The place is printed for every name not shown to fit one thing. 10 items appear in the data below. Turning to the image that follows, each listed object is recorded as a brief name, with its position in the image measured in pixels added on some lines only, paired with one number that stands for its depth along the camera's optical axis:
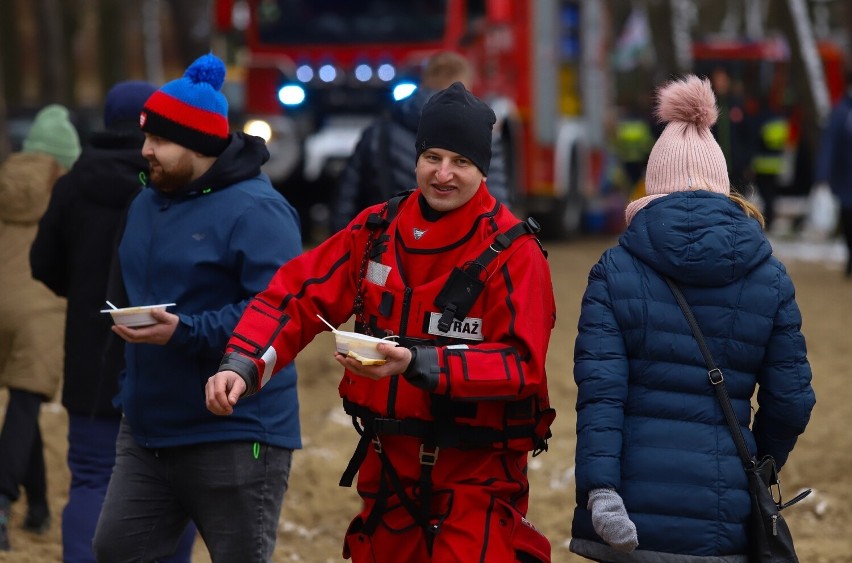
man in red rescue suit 7.41
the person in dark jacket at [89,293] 10.29
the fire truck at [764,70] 61.87
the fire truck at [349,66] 29.78
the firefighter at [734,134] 33.22
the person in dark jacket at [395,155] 12.80
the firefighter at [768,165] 40.41
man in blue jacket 8.77
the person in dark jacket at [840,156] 28.84
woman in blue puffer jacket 7.41
